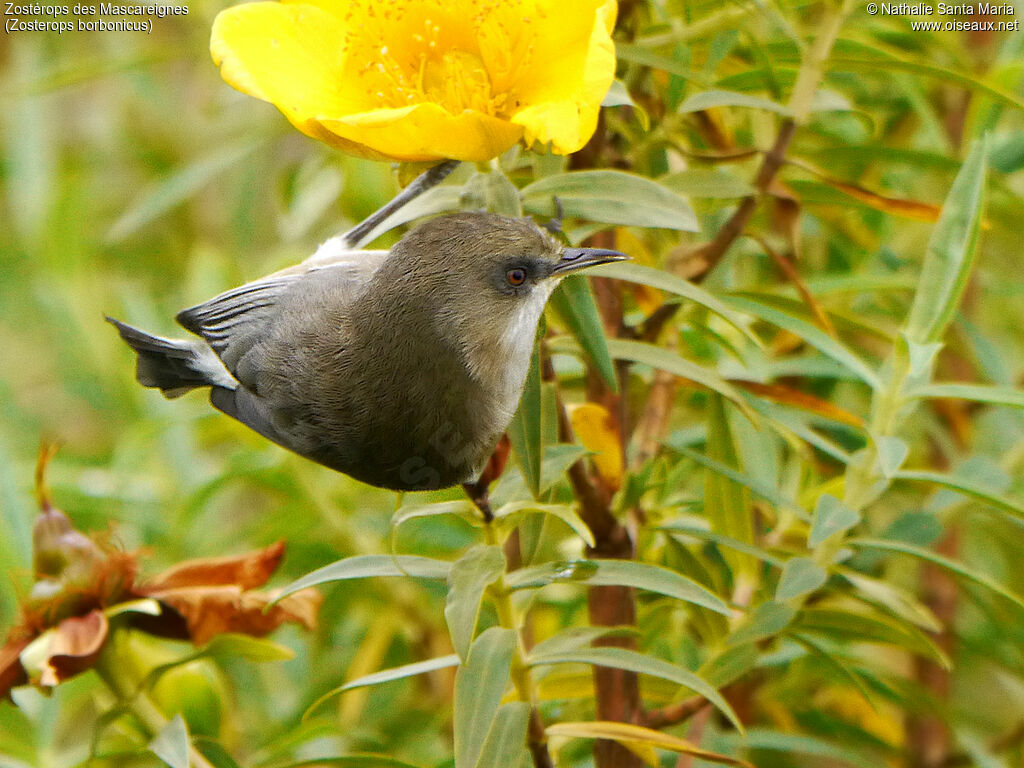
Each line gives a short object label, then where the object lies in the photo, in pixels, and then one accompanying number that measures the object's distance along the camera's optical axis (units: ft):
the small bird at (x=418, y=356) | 8.53
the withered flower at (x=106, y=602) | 8.59
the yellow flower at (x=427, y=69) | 8.46
